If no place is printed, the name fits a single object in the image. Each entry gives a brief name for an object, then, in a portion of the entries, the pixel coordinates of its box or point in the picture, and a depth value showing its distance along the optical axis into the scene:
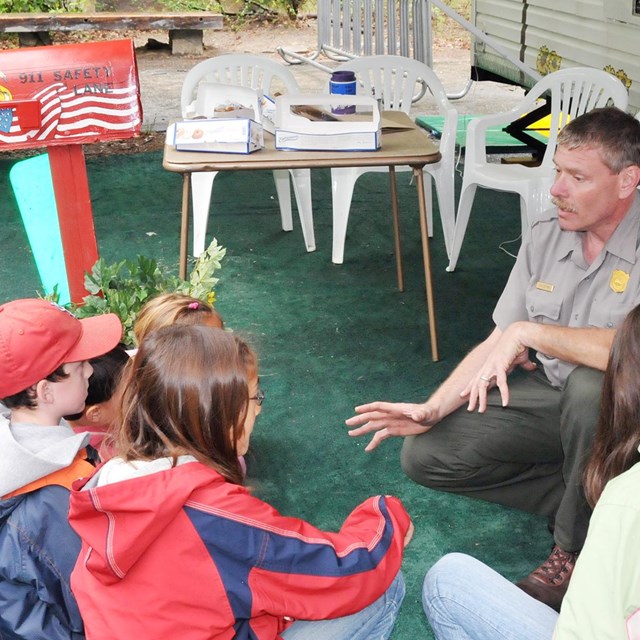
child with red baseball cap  1.56
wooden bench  9.12
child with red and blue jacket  1.36
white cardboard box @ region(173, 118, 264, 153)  3.14
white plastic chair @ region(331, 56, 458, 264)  4.24
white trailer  5.04
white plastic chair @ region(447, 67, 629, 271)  4.01
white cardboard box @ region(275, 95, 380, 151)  3.16
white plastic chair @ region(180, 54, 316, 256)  4.42
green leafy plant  2.46
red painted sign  2.31
